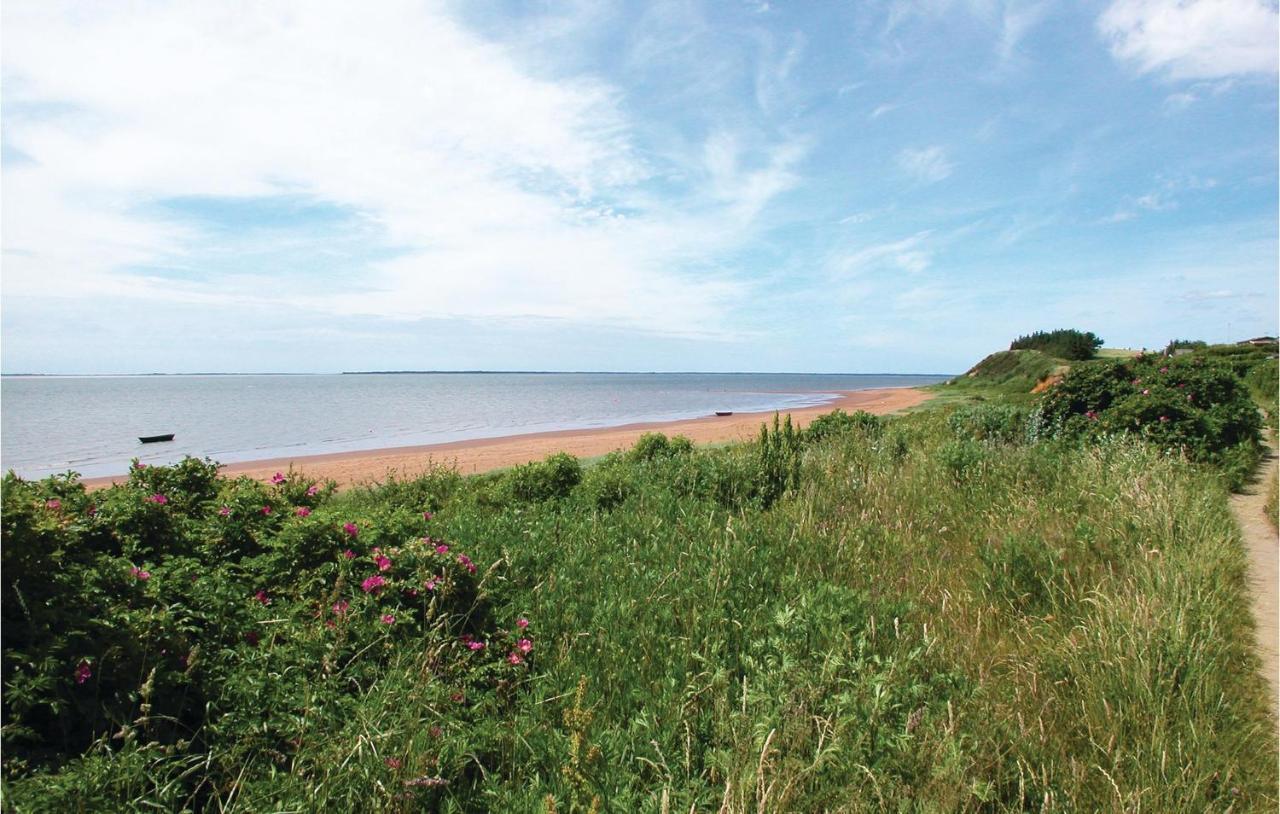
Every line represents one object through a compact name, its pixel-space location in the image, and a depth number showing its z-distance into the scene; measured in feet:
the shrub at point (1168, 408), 34.27
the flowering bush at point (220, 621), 9.00
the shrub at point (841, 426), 42.57
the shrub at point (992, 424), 40.37
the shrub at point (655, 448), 41.47
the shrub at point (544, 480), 31.30
